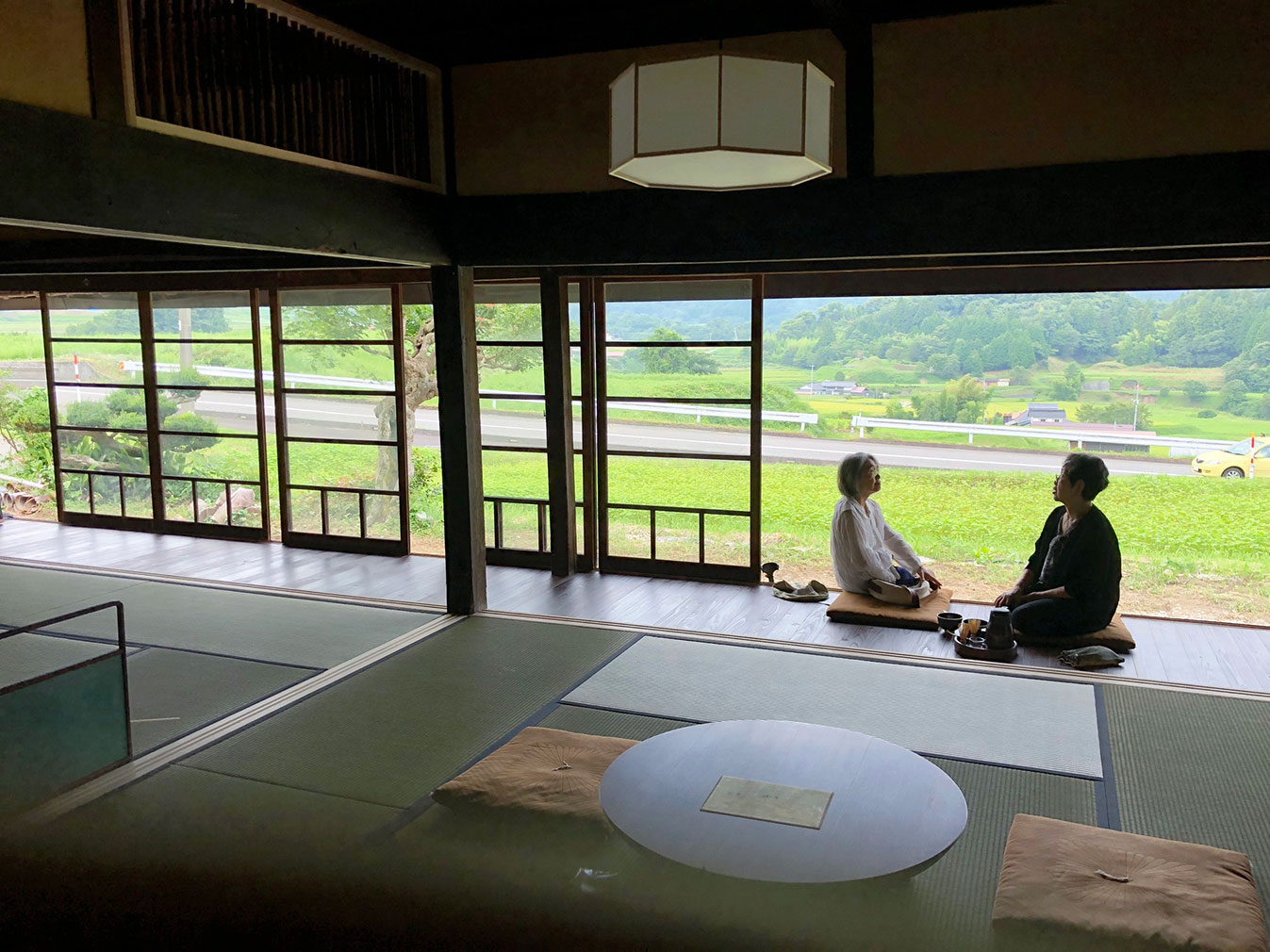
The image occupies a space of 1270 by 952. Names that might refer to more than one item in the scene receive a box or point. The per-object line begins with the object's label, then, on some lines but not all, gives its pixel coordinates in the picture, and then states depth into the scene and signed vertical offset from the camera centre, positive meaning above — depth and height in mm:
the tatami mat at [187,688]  4168 -1465
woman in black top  4973 -1047
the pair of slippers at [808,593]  6148 -1409
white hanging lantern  2963 +819
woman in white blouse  5887 -1034
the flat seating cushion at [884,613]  5582 -1411
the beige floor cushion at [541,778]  2994 -1315
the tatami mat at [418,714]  3676 -1487
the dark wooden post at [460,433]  5648 -330
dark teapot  4992 -1351
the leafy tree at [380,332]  7543 +364
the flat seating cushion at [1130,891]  2246 -1311
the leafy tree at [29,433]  9734 -532
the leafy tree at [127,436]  8359 -498
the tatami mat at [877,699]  3920 -1498
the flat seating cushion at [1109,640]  5055 -1421
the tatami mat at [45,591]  5852 -1382
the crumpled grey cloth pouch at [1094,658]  4812 -1439
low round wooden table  2414 -1200
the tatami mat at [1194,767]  3205 -1515
